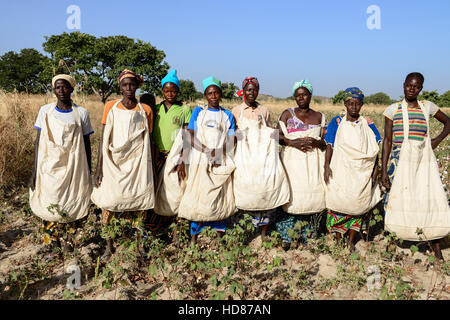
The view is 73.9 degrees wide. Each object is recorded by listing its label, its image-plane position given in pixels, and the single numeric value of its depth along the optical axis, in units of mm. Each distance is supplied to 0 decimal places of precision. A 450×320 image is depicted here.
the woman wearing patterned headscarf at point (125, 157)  2889
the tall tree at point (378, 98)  39878
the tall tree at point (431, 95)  26152
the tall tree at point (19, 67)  31391
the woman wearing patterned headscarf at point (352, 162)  2984
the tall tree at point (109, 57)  21484
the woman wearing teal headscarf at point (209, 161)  3117
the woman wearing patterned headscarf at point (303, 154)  3164
